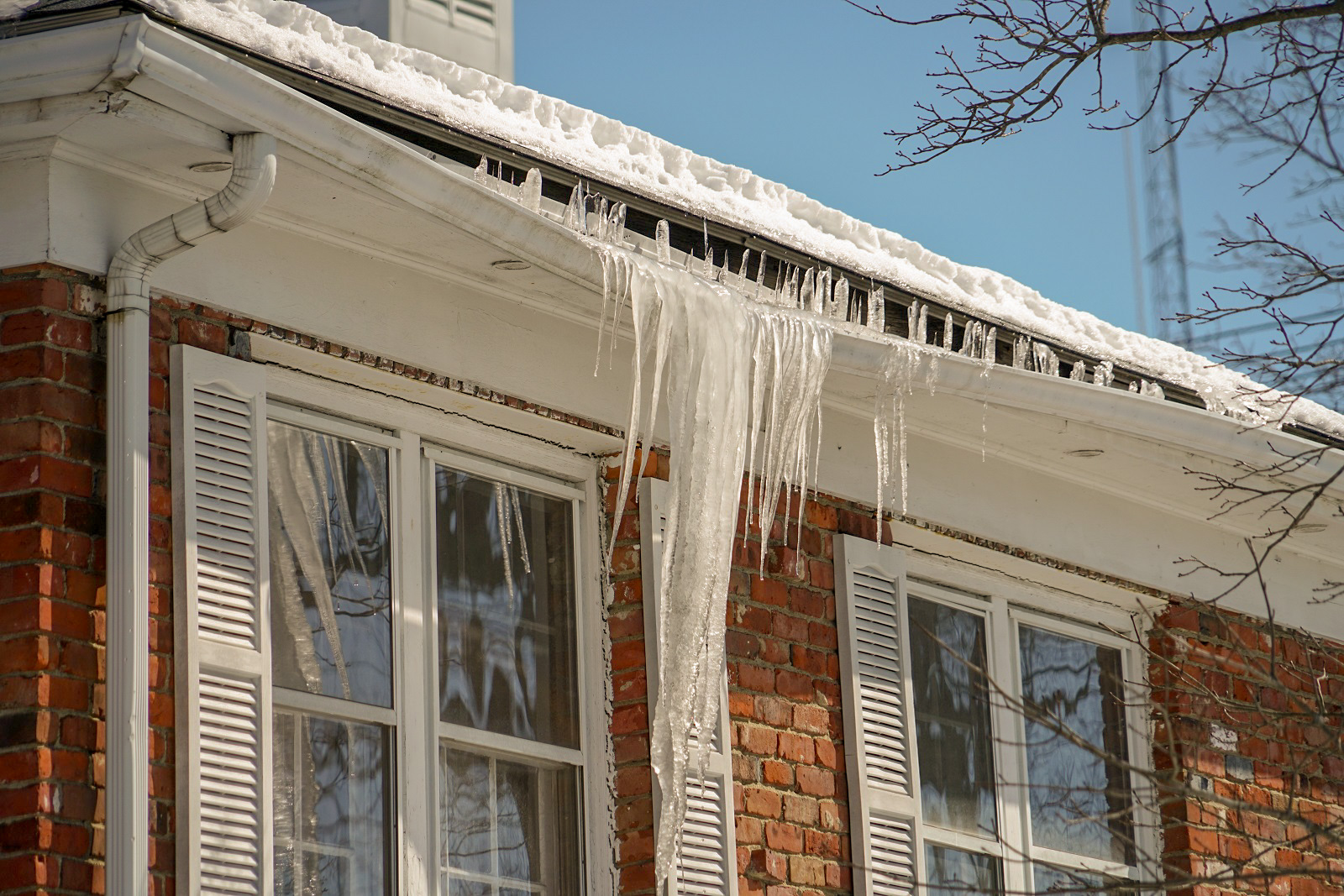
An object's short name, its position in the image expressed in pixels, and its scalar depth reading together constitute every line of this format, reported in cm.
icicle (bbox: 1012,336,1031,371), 1262
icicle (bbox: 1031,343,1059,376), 1273
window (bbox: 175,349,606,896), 869
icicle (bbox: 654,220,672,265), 1080
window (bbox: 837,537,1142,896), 1193
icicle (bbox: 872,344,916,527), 1116
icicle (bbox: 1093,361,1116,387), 1314
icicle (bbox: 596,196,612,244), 1050
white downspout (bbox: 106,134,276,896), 802
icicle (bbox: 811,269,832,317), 1173
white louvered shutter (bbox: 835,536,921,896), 1173
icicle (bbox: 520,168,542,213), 1028
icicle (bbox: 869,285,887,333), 1208
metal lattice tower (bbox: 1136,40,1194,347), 3378
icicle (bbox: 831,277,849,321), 1180
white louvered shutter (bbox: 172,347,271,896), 840
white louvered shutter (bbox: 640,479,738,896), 1068
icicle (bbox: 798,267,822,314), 1158
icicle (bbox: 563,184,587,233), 1042
